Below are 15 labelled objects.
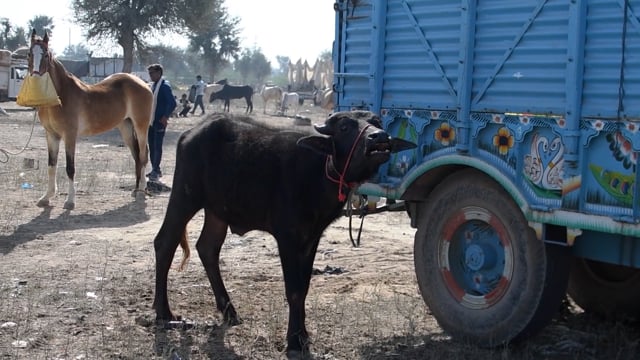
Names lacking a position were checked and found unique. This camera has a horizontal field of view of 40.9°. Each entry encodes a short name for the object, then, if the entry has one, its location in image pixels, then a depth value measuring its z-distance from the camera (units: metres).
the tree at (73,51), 124.19
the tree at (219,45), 57.56
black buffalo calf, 5.49
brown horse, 11.73
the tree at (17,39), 64.94
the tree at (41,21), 75.19
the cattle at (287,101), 41.68
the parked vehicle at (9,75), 34.58
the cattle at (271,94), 44.16
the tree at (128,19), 35.41
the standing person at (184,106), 34.78
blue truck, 4.98
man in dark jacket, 13.92
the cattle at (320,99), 32.02
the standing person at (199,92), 38.53
